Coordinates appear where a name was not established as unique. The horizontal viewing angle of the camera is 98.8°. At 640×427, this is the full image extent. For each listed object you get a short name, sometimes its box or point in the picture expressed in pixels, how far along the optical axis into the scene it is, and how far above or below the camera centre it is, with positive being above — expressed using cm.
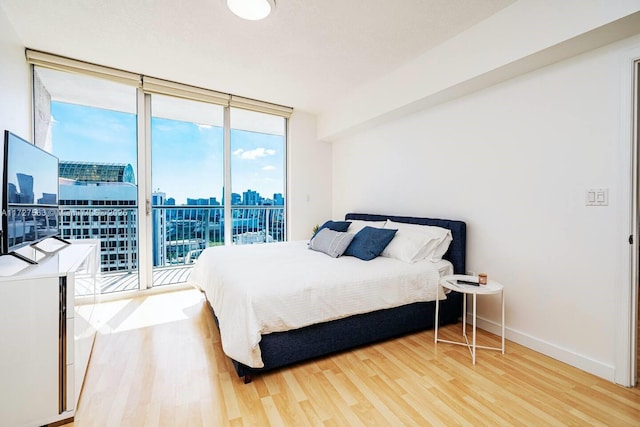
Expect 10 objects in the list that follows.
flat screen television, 152 +10
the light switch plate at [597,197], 178 +10
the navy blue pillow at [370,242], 260 -30
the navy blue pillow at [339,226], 332 -18
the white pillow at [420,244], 252 -31
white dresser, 131 -67
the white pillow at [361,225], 321 -16
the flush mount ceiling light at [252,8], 193 +147
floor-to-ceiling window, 312 +64
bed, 171 -66
